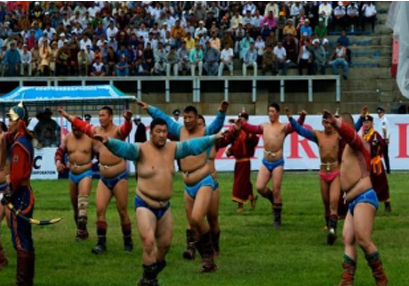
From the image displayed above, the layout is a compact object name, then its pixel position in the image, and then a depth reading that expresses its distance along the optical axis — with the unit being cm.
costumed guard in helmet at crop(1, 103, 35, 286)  1493
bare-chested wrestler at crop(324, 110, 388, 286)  1448
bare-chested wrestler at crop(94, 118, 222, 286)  1448
